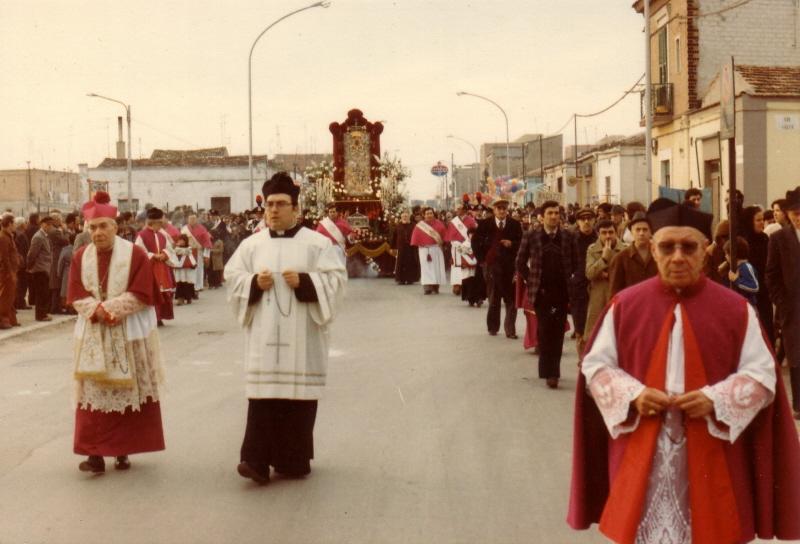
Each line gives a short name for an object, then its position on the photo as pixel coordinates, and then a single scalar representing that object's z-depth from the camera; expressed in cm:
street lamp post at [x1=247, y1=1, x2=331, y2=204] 4229
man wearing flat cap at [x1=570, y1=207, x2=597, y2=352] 1203
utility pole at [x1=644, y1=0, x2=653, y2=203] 2942
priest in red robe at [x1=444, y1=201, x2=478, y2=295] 2347
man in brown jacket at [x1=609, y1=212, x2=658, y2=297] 858
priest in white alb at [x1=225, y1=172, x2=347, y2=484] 758
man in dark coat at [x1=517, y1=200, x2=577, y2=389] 1170
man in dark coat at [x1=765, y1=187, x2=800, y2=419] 976
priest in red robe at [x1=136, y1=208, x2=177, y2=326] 1831
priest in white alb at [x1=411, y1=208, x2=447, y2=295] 2569
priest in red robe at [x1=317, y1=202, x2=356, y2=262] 2562
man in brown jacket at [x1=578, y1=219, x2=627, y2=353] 1083
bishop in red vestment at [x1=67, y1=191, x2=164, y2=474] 809
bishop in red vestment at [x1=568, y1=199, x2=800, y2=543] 432
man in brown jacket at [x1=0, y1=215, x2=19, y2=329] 1884
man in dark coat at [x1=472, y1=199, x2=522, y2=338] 1588
